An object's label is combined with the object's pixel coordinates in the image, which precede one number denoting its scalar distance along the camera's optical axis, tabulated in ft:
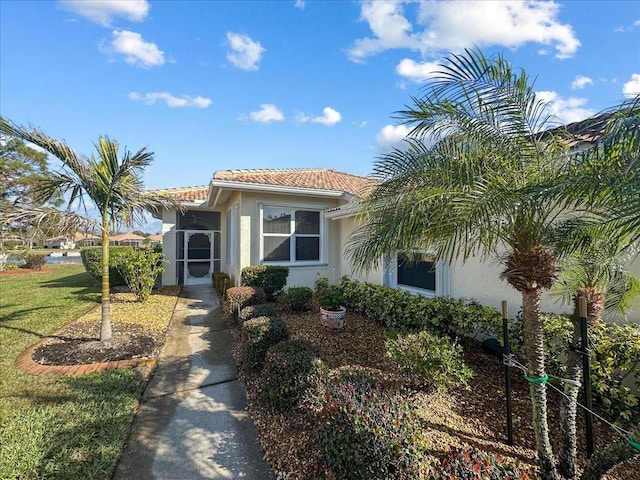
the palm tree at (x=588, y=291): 9.78
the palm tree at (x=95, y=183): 19.45
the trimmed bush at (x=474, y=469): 7.17
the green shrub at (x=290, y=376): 13.17
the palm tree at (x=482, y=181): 9.35
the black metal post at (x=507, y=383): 11.35
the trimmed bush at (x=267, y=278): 32.86
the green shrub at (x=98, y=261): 44.11
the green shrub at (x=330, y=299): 25.45
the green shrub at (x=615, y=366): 12.14
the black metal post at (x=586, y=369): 9.43
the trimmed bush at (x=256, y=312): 22.21
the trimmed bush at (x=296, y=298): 30.07
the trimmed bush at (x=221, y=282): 38.42
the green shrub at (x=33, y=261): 77.95
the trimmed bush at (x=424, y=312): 18.48
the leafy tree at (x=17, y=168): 72.69
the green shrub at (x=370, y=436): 7.99
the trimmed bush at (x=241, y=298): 27.30
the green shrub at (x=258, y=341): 17.51
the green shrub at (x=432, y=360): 14.07
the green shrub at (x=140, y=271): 34.76
